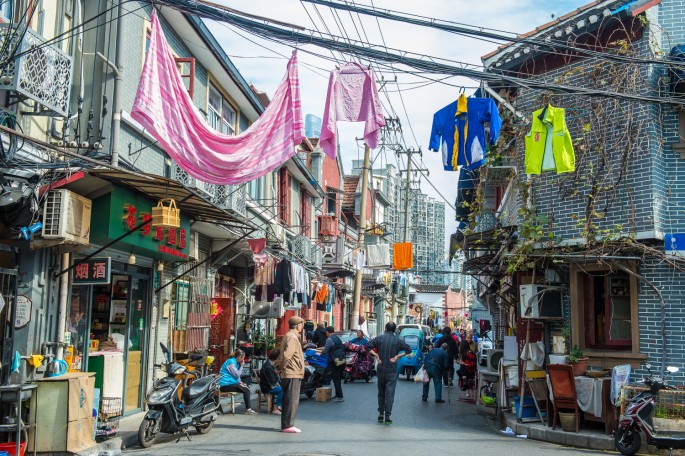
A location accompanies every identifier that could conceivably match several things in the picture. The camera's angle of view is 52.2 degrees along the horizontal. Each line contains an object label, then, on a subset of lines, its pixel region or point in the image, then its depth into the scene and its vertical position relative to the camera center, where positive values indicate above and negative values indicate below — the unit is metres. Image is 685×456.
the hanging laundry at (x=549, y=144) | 12.62 +3.06
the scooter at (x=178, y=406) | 10.59 -1.61
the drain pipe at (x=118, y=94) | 11.62 +3.55
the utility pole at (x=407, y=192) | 37.47 +6.25
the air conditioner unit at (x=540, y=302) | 14.40 +0.23
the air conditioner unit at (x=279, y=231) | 24.55 +2.75
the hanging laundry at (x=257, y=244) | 18.27 +1.63
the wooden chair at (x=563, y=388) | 12.32 -1.32
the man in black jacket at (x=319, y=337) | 20.78 -0.85
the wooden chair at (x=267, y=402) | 14.58 -2.01
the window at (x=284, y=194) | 25.99 +4.29
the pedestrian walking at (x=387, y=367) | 13.46 -1.11
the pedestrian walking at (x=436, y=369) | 17.67 -1.47
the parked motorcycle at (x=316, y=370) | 17.14 -1.51
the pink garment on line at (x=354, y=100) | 10.91 +3.26
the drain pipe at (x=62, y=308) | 10.60 -0.07
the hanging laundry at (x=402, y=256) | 32.36 +2.52
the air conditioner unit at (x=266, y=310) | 21.26 -0.08
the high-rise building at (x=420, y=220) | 49.69 +7.95
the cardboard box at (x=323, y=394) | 16.88 -2.05
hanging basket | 11.47 +1.45
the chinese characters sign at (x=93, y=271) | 11.21 +0.52
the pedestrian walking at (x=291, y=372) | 12.04 -1.12
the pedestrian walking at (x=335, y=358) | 17.11 -1.23
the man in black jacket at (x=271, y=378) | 14.23 -1.45
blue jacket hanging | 13.21 +3.46
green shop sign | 11.09 +1.34
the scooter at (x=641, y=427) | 10.34 -1.69
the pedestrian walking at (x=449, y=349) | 20.00 -1.16
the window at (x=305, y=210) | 30.69 +4.41
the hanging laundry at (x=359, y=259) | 27.13 +1.96
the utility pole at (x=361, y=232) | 25.77 +2.91
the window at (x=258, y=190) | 21.41 +3.70
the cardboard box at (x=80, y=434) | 9.30 -1.78
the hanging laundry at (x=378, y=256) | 36.47 +2.79
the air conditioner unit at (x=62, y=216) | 9.66 +1.21
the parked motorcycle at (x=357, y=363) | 22.45 -1.75
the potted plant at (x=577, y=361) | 12.95 -0.88
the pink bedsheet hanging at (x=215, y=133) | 9.91 +2.57
